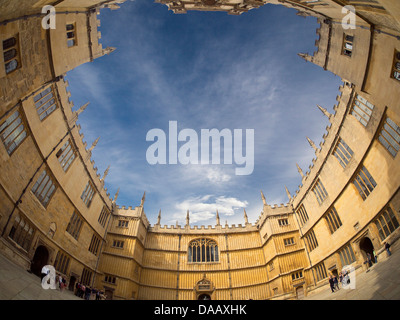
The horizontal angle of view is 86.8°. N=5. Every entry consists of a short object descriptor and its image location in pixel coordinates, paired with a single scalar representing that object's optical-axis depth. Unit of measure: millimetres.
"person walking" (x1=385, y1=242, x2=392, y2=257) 12808
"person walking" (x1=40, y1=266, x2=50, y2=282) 13664
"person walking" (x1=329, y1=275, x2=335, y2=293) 15828
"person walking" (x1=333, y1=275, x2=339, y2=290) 16541
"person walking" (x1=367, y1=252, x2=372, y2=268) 14891
